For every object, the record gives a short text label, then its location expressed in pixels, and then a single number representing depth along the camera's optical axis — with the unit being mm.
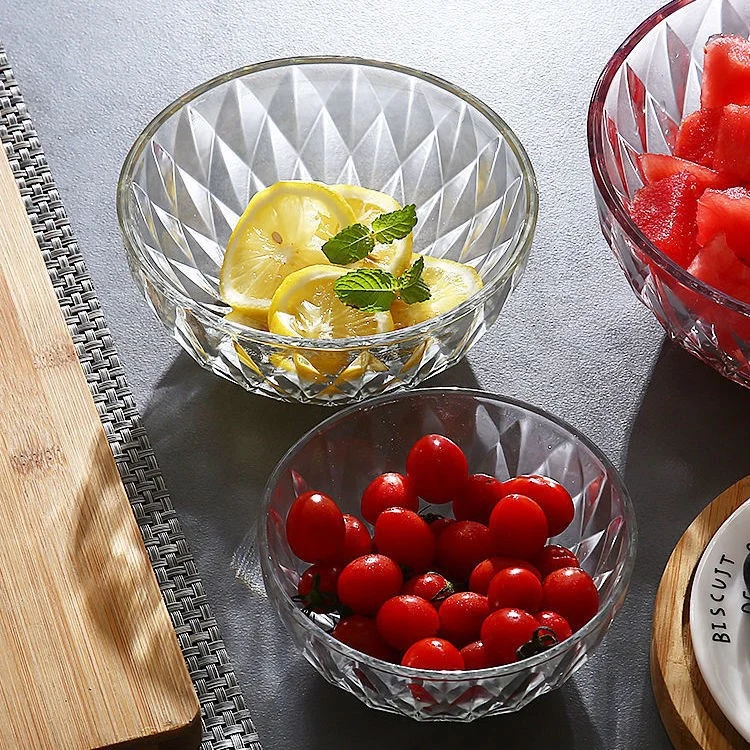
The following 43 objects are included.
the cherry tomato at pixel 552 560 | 755
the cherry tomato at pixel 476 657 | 718
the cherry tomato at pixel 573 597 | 733
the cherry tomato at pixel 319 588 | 738
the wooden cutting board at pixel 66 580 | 740
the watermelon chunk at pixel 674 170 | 828
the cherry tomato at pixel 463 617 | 728
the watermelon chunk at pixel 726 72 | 849
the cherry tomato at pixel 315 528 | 746
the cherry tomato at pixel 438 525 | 767
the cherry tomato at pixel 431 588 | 740
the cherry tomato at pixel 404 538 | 751
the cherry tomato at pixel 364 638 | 728
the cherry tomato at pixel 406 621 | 722
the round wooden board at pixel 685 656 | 732
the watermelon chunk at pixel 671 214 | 811
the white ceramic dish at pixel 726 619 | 729
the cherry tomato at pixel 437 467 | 769
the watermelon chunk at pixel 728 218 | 787
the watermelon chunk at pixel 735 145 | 824
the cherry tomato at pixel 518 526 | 743
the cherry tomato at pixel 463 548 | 754
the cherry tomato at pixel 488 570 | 740
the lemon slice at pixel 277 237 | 842
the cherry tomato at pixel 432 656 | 709
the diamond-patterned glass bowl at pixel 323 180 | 809
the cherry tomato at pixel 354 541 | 759
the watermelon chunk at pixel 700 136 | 847
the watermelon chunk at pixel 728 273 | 788
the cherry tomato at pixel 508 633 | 710
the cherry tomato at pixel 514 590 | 723
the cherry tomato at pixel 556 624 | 720
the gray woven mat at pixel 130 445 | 766
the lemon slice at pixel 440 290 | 825
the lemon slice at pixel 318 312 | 810
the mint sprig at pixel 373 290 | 799
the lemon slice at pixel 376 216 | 842
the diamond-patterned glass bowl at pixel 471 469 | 708
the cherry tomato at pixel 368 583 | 734
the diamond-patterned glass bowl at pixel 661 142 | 778
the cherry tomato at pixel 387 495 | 769
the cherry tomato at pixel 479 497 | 774
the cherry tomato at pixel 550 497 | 762
